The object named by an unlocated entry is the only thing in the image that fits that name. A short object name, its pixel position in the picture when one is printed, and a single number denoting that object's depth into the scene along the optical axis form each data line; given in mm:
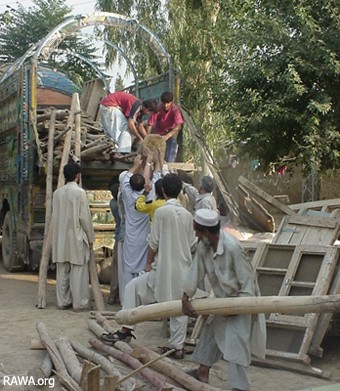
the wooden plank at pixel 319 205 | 7227
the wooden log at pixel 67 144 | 8538
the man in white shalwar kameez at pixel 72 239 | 7816
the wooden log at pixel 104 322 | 6306
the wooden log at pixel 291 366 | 5174
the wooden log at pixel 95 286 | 7676
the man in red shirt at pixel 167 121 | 9367
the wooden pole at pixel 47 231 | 7930
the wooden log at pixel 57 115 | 9461
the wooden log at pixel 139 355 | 4660
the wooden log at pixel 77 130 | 8816
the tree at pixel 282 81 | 10094
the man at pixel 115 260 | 8250
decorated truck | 9289
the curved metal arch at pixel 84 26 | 9711
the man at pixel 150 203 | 6863
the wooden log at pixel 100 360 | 4543
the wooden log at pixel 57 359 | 4609
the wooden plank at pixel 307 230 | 6398
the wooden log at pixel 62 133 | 8891
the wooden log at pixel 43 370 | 4805
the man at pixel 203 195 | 6969
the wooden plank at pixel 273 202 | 6957
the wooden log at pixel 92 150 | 9164
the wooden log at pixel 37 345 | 5797
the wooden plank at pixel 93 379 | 4078
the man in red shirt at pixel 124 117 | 9594
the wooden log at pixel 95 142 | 9327
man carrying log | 4402
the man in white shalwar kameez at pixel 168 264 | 5836
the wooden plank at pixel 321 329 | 5464
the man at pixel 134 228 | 7328
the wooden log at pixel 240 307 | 3607
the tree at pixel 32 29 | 29188
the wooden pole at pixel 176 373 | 4488
